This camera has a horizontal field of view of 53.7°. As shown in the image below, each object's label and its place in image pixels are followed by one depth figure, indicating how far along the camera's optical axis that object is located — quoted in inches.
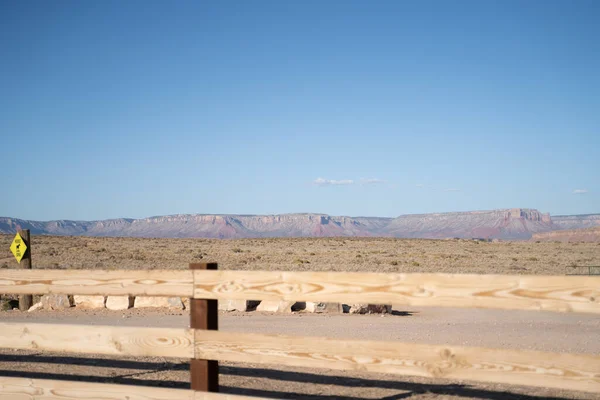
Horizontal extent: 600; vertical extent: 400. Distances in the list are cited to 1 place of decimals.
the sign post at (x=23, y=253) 545.6
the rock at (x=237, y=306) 529.0
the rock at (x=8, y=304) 578.1
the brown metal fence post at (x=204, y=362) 172.6
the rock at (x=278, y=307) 518.0
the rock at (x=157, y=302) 543.2
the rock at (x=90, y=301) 549.6
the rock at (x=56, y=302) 551.5
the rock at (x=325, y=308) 519.5
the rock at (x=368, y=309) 520.7
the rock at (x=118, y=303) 542.6
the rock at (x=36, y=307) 550.9
